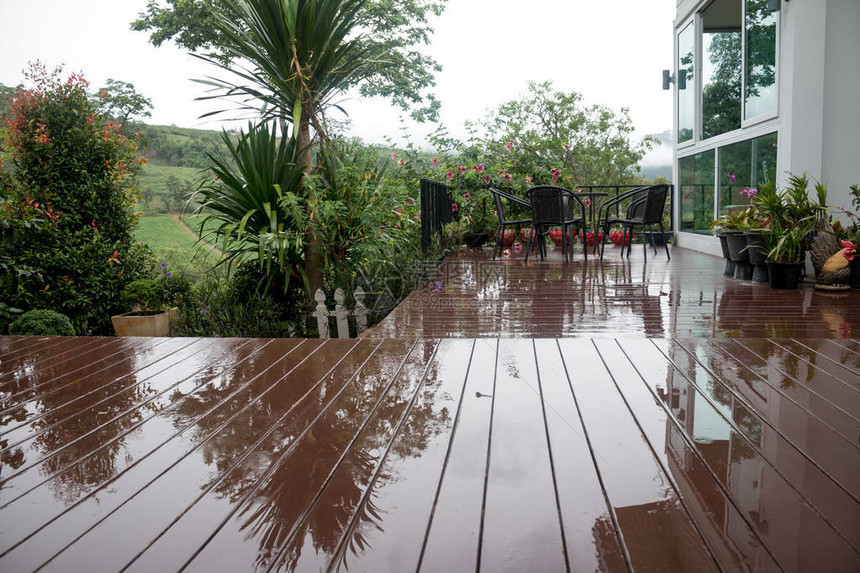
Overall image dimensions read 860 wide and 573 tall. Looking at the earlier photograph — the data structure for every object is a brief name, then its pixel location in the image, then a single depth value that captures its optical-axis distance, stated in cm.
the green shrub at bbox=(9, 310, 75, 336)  506
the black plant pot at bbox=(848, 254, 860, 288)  446
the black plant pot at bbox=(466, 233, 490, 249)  862
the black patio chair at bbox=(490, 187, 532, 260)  668
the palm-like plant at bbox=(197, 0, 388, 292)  469
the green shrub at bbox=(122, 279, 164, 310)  619
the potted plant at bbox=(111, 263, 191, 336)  596
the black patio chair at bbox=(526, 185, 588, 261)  618
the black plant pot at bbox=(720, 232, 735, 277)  539
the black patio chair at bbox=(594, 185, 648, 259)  664
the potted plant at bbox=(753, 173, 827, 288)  456
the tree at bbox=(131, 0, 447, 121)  1244
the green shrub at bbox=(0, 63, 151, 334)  572
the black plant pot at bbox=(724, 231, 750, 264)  514
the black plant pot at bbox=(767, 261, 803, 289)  455
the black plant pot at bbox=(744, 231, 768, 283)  489
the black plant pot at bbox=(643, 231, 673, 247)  848
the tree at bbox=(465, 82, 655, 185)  1539
